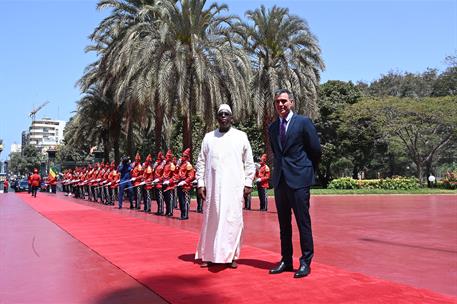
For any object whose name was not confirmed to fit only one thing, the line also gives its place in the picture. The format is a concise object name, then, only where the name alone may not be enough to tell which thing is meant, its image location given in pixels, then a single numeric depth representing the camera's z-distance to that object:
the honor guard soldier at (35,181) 27.88
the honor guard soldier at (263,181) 15.91
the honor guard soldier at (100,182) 21.32
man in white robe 5.62
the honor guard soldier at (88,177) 23.26
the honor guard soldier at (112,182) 19.83
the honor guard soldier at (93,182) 22.36
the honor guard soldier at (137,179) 16.55
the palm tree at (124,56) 21.62
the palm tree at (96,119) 28.61
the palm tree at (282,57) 25.48
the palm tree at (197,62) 20.95
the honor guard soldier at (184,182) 12.94
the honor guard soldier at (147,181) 15.51
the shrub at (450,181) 36.03
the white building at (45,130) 178.66
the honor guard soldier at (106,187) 20.34
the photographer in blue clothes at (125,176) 17.53
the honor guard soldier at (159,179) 14.50
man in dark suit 5.21
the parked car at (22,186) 40.19
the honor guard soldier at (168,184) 13.65
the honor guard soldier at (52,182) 34.72
